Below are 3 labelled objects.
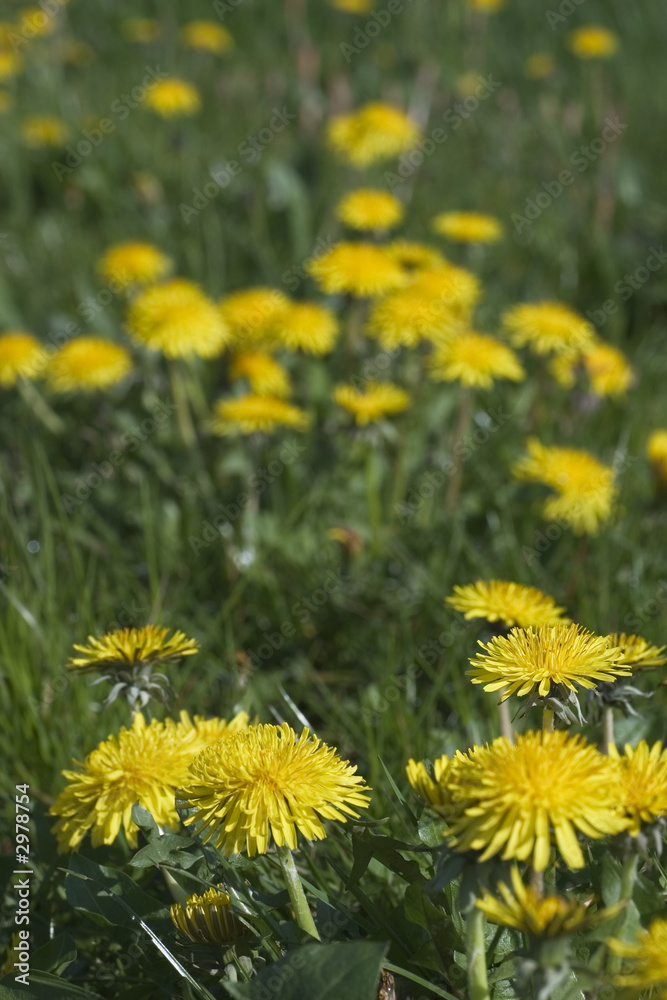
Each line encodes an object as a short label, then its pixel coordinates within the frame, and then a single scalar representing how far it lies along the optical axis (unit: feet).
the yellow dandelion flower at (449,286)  17.88
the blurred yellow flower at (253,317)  18.49
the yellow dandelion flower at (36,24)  30.12
